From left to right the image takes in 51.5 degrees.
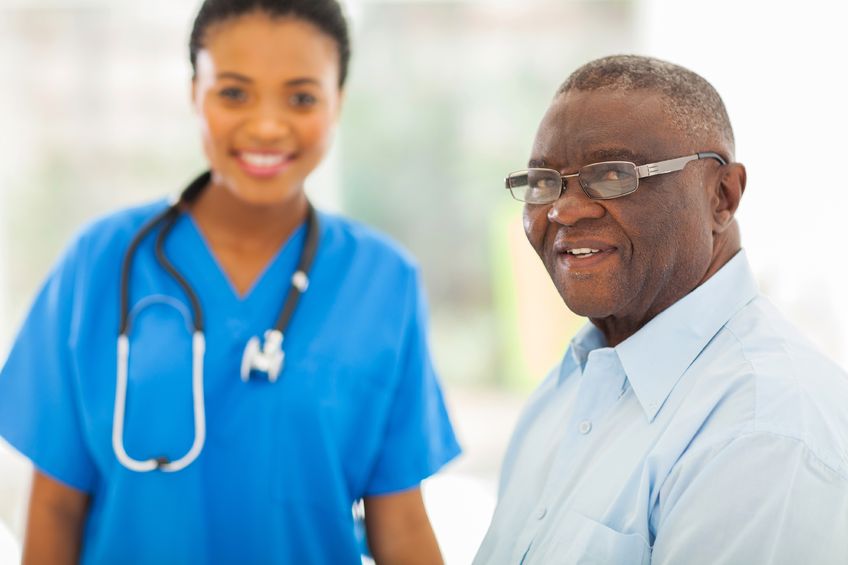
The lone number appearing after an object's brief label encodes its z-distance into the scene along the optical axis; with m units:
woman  1.35
